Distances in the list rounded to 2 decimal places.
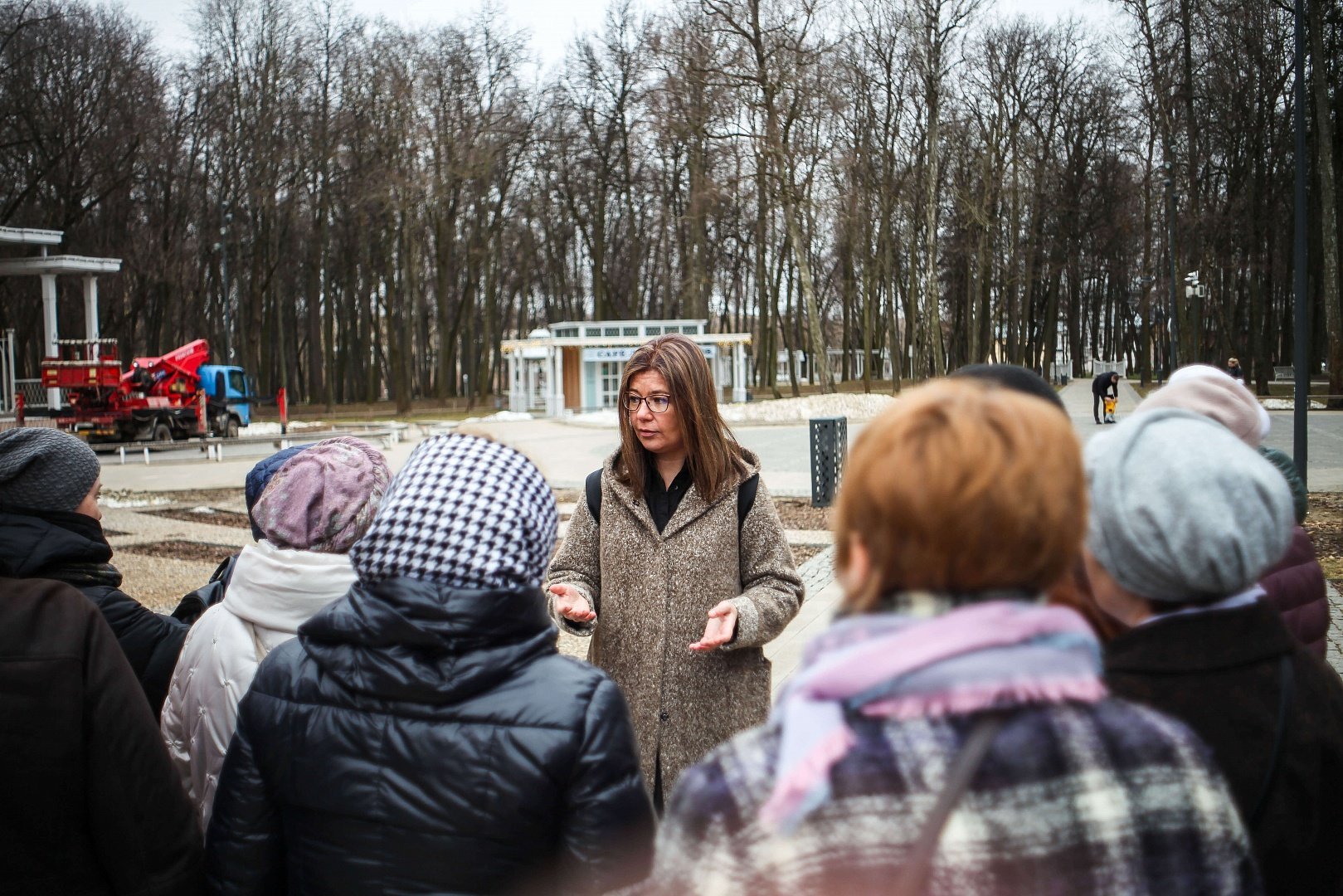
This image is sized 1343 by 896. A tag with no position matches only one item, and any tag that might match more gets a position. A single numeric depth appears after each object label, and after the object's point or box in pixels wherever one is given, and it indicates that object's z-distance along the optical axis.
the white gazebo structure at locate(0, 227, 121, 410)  29.70
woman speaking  3.07
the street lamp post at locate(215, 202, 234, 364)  39.78
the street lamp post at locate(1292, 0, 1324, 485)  11.88
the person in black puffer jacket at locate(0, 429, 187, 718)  2.71
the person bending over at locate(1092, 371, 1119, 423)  29.17
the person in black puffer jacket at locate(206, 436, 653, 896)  1.84
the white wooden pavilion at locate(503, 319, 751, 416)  45.31
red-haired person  1.16
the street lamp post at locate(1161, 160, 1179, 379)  36.47
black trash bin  14.91
